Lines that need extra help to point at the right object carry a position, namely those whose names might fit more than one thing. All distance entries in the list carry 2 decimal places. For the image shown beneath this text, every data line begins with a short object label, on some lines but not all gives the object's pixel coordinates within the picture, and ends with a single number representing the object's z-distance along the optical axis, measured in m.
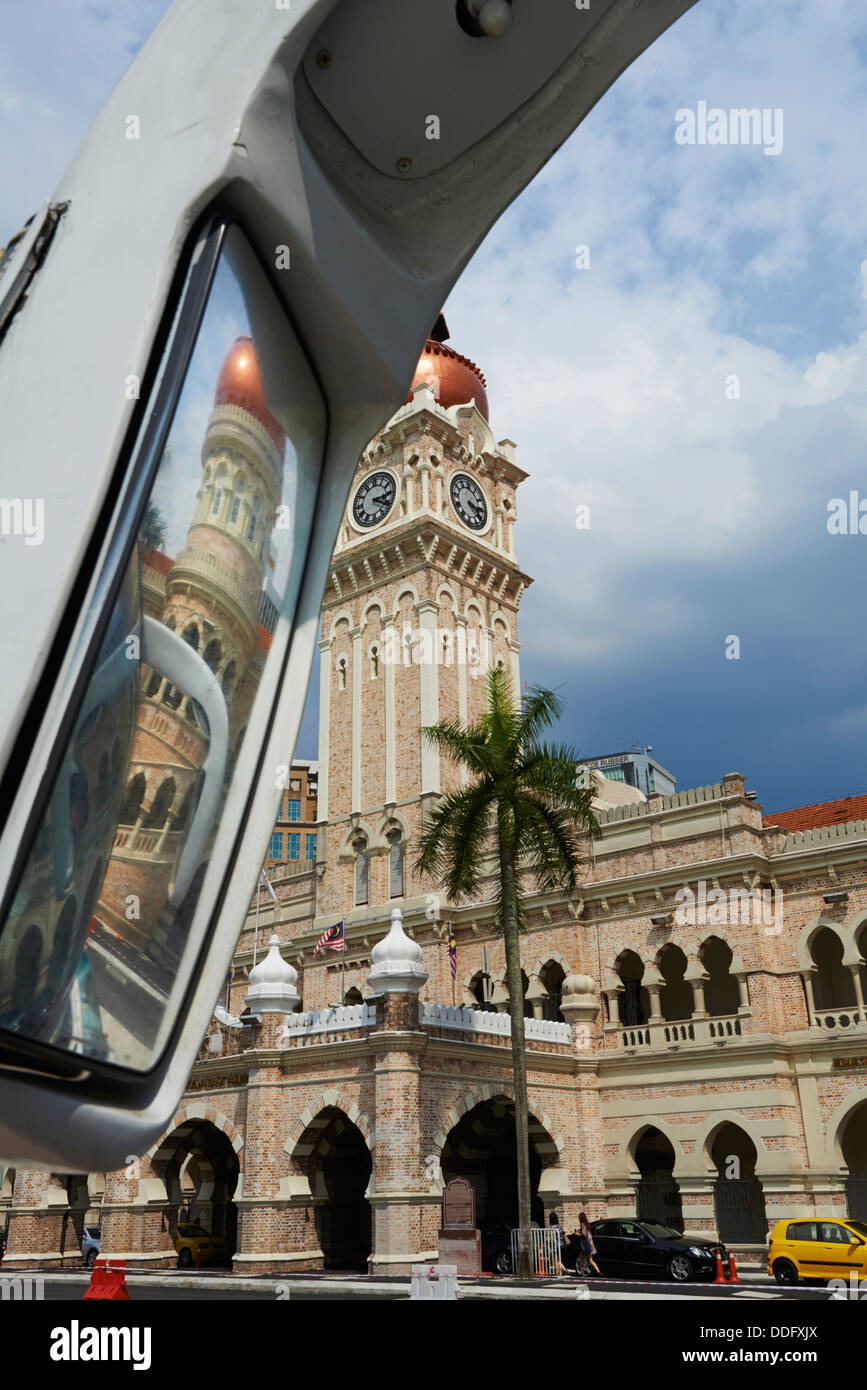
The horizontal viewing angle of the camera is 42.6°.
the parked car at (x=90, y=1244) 25.03
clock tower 34.38
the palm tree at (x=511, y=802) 22.56
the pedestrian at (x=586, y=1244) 21.33
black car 20.36
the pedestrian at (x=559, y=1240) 21.72
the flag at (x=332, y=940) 28.74
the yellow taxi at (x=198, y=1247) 26.44
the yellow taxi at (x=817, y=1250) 18.66
